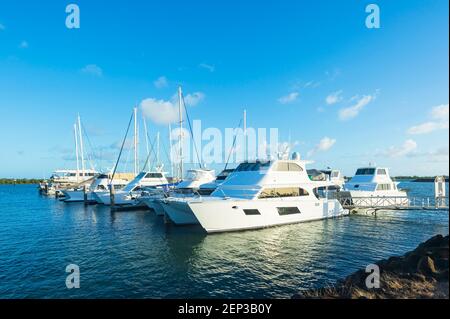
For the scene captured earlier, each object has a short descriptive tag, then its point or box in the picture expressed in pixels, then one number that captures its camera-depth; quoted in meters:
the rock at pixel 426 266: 8.03
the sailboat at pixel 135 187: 36.44
